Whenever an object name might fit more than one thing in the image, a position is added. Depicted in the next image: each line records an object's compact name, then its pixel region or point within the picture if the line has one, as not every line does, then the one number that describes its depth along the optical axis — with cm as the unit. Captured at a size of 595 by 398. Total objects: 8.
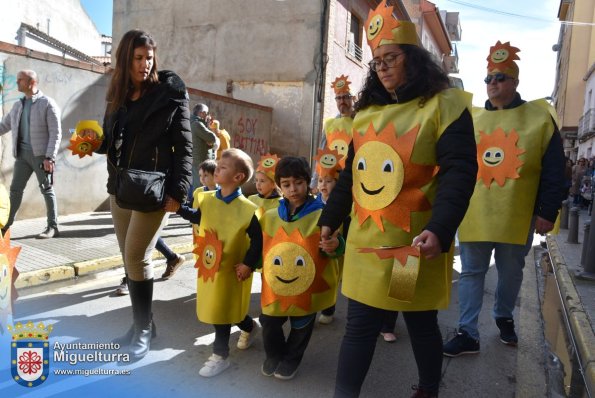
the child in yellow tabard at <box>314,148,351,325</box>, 389
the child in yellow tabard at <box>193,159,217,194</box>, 444
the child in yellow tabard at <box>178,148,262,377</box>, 304
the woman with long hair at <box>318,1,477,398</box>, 211
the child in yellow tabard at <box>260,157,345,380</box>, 295
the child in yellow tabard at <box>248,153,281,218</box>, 399
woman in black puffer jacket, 296
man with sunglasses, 334
